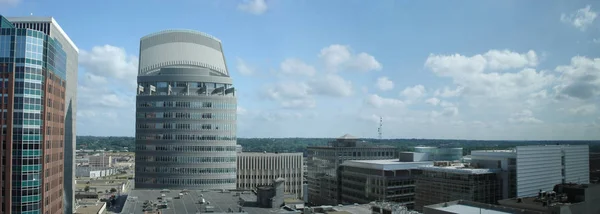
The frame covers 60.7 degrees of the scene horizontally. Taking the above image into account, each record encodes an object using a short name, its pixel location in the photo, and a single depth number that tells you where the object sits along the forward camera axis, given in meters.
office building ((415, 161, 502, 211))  123.44
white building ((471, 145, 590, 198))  123.38
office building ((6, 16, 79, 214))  133.38
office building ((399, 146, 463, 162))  167.50
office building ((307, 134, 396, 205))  183.88
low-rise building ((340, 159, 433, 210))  152.50
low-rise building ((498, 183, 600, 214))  77.82
